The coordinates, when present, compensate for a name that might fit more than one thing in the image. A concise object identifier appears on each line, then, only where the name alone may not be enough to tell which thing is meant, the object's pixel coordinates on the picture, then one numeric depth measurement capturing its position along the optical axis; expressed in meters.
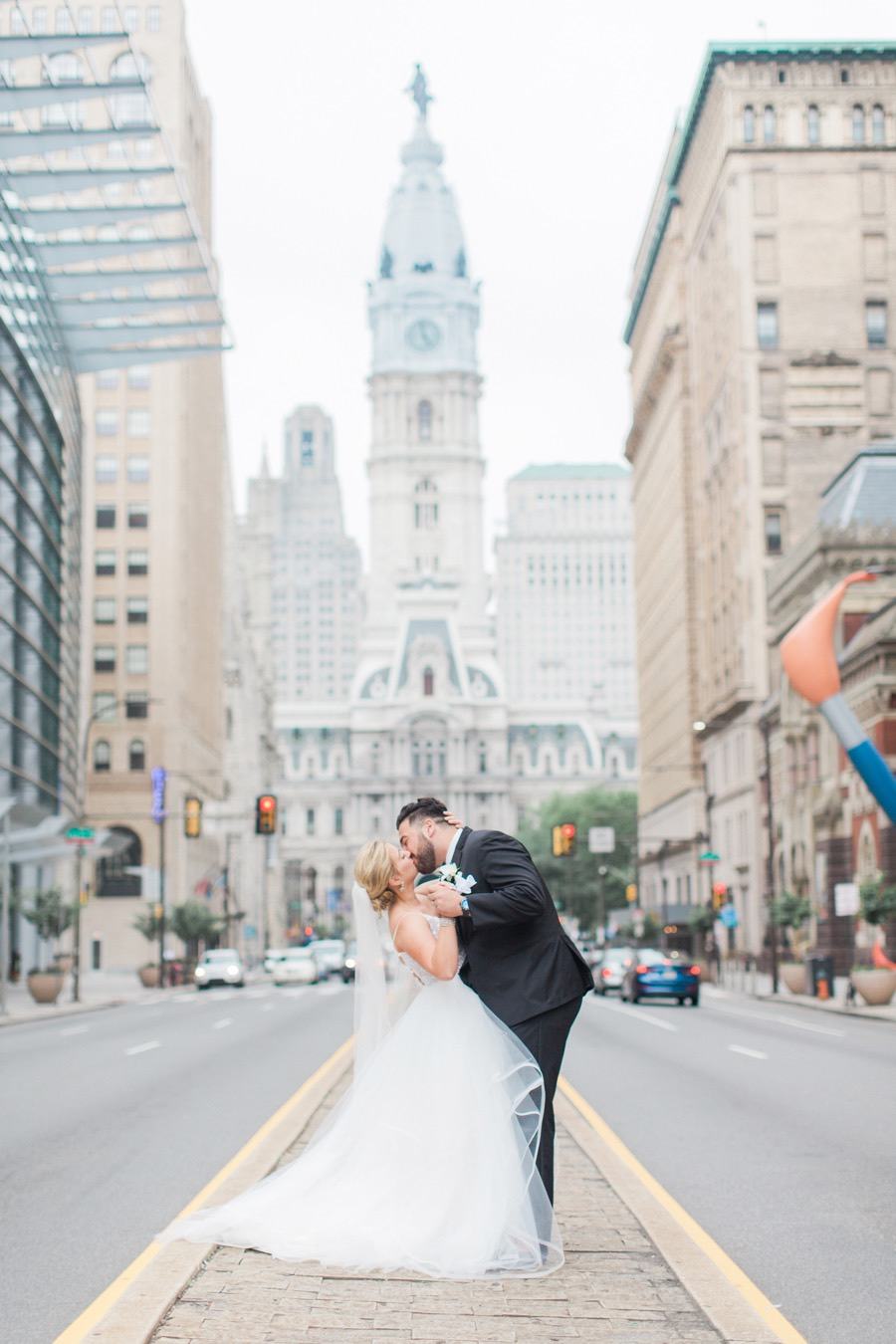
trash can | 42.22
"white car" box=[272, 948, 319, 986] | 65.38
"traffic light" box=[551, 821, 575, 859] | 54.19
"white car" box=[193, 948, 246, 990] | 59.59
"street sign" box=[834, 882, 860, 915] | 38.56
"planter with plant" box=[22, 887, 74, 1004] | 50.34
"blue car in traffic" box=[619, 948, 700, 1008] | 39.69
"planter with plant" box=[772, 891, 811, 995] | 47.12
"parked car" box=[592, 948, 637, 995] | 46.75
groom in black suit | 7.62
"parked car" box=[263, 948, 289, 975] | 74.24
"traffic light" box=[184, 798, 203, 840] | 52.38
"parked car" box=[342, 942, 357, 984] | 62.79
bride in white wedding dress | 7.39
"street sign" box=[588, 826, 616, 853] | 92.50
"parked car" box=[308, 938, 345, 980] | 75.75
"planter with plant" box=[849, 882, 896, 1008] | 37.53
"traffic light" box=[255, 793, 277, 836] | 44.12
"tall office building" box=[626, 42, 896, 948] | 70.94
